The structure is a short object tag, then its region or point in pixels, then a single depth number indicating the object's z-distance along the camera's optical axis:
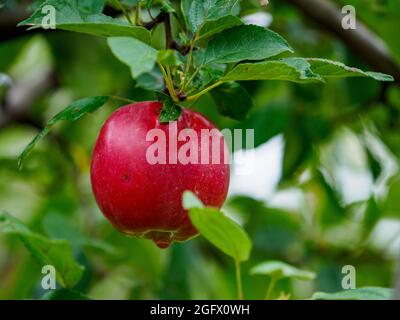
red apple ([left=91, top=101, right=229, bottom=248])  0.72
